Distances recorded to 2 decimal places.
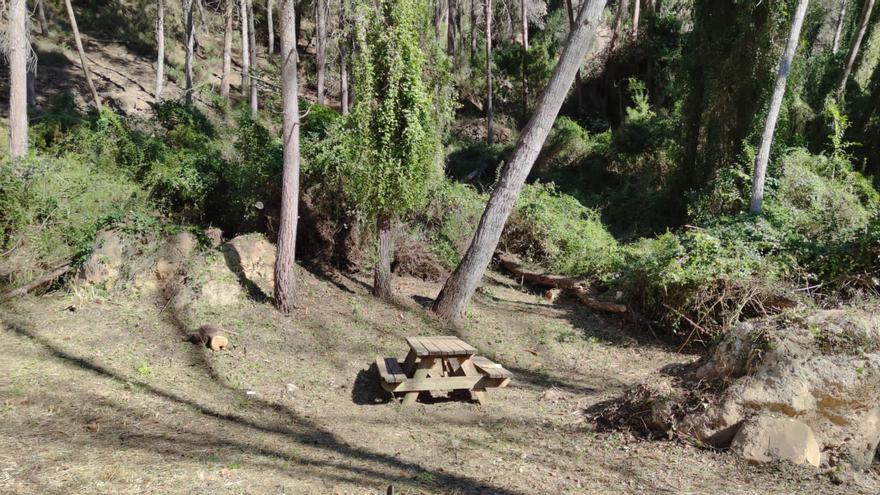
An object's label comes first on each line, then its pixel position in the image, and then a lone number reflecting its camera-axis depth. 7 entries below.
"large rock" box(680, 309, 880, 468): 4.73
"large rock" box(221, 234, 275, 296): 8.61
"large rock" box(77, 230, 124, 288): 8.14
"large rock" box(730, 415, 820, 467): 4.56
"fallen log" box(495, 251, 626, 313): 9.80
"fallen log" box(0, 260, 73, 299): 8.15
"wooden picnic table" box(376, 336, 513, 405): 5.83
